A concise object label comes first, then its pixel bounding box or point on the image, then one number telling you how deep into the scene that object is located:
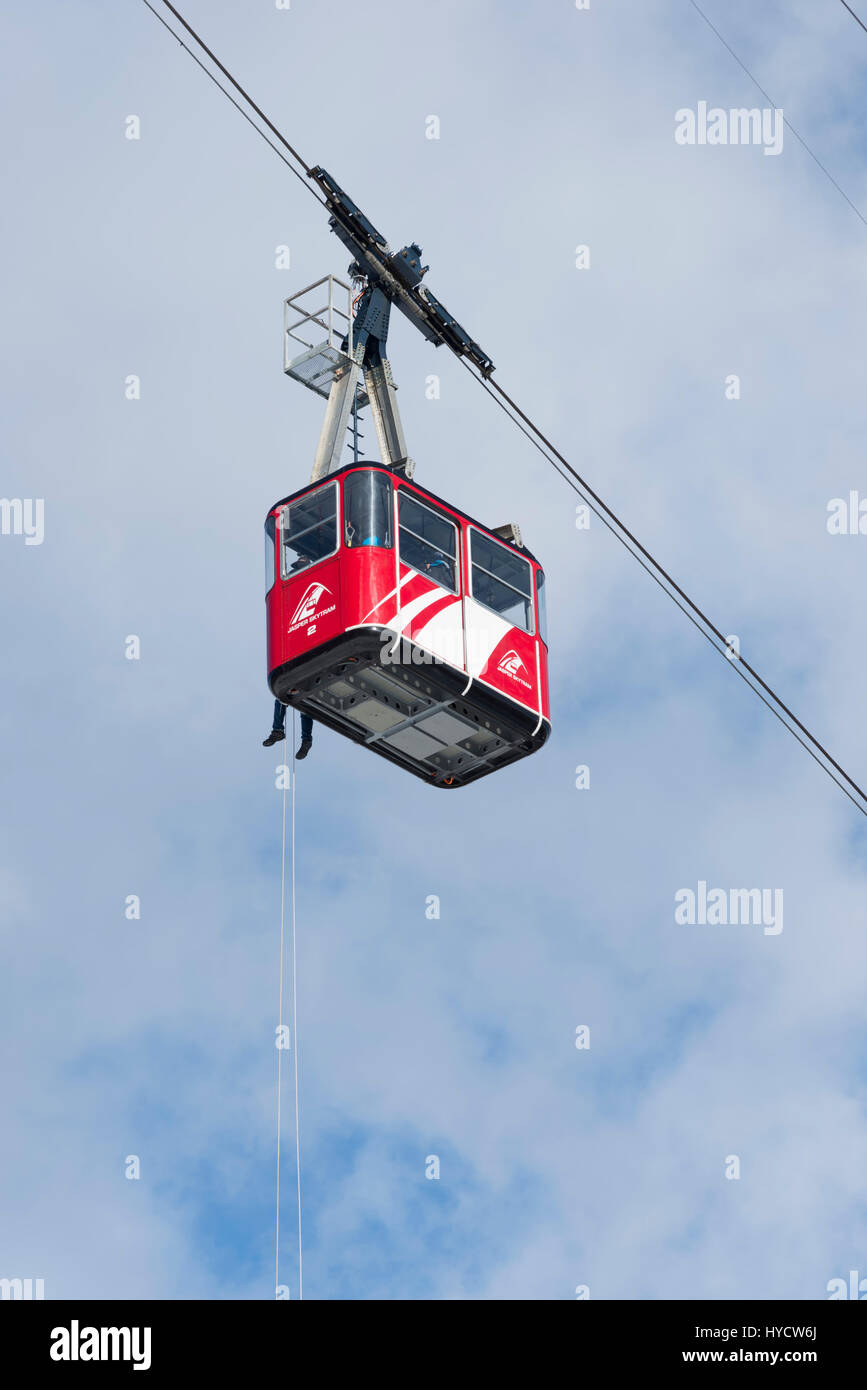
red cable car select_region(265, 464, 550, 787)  33.69
